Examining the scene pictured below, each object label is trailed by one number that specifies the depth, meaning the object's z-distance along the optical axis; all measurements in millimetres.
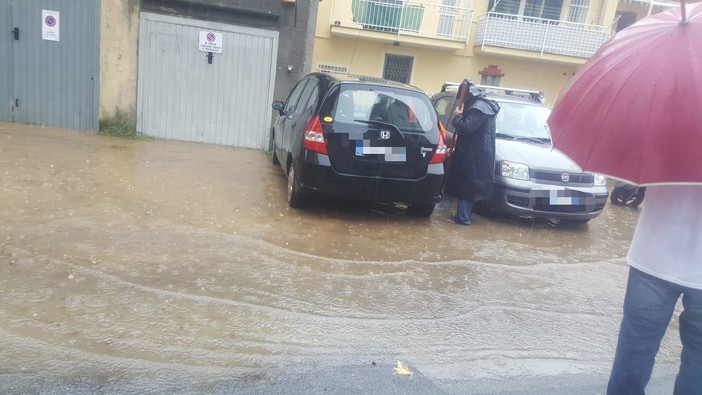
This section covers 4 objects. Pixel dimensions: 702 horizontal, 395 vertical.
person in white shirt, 2352
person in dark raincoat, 6504
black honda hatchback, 5996
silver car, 6848
